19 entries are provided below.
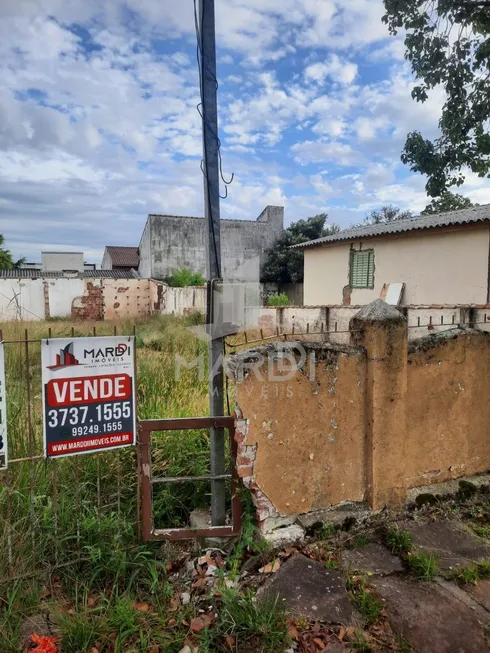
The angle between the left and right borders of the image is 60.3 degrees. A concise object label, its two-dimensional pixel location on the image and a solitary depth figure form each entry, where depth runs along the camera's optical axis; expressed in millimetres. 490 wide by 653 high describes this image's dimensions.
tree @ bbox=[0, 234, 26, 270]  29325
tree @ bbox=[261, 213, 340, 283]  23906
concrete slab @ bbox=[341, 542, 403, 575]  2604
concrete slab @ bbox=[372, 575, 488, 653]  2084
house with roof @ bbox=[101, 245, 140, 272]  33562
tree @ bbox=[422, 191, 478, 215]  23572
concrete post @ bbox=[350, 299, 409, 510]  2910
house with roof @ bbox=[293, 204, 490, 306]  9945
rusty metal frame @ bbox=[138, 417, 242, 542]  2645
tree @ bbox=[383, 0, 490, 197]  6762
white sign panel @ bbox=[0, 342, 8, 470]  2322
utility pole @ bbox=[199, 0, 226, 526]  2691
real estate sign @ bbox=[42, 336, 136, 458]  2412
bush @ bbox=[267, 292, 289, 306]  17422
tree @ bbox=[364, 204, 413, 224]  30242
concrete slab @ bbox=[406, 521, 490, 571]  2689
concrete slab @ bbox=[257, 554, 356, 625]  2207
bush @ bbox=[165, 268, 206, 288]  21141
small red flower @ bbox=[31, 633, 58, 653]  1963
